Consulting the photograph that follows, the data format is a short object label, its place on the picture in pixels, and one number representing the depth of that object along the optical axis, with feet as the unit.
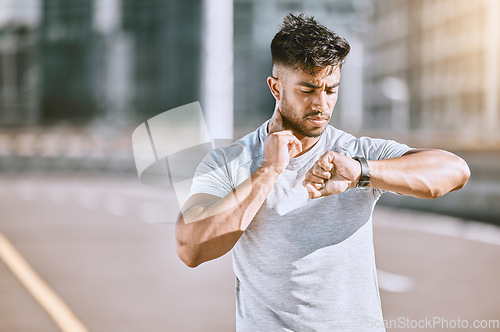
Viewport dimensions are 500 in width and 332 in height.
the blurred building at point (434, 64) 268.89
